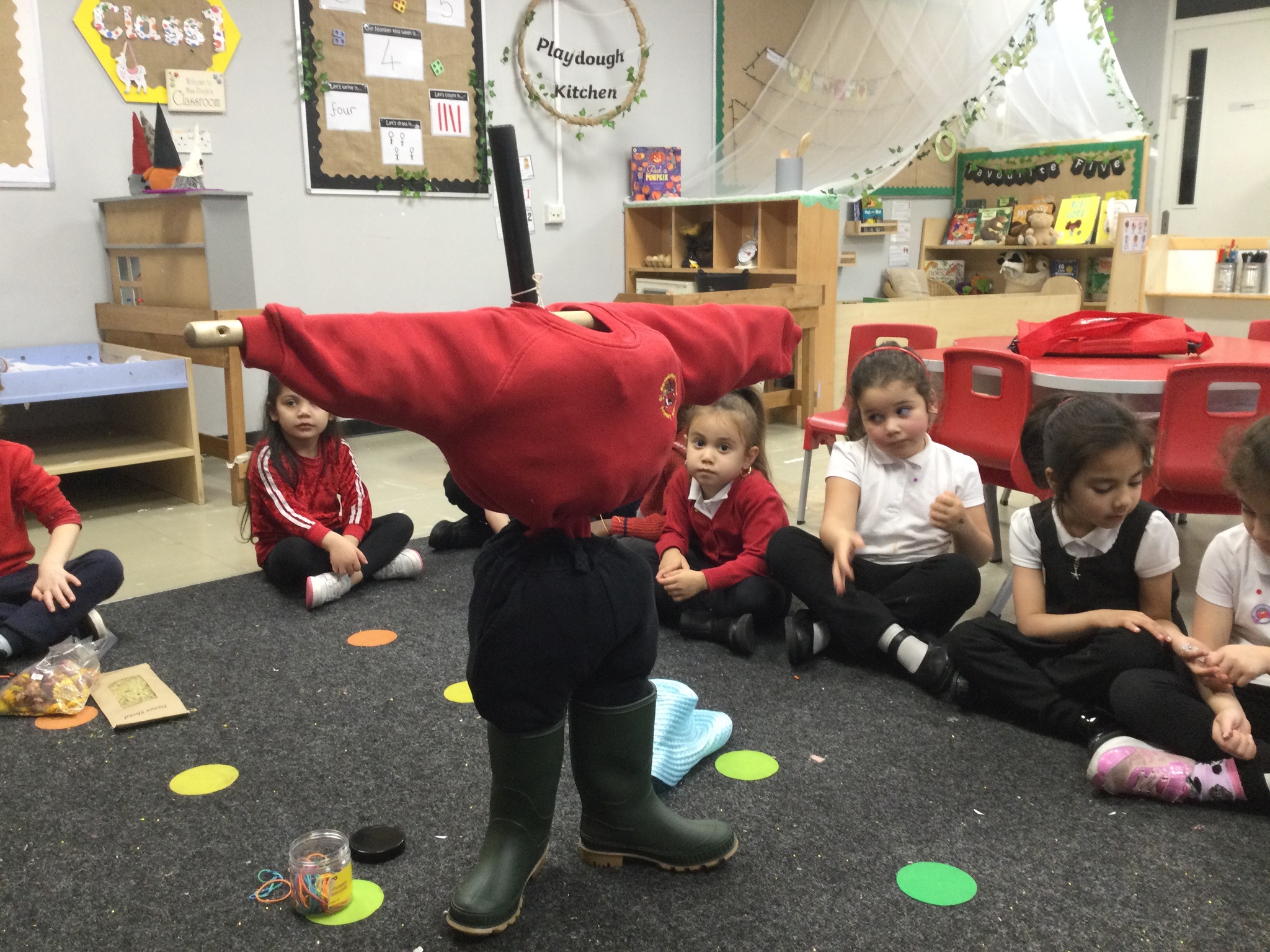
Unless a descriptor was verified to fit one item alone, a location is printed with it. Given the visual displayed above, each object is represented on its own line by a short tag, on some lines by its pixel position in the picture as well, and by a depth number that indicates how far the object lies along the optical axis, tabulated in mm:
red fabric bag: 2439
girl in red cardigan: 2162
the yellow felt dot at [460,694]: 1868
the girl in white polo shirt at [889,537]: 1996
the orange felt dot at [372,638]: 2164
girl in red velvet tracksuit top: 2445
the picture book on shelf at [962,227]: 6285
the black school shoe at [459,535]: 2859
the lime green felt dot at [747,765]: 1604
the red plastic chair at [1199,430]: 2035
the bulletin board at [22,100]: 3439
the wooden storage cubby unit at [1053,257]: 4352
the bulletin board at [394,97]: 4160
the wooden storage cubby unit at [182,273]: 3309
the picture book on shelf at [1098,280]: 5770
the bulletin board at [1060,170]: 5551
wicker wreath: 4660
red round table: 2113
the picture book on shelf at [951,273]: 6348
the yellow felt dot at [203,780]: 1559
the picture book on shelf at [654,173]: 5145
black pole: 965
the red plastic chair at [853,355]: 2834
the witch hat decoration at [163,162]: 3416
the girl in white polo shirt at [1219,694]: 1482
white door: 6176
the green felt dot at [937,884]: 1278
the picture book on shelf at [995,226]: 6066
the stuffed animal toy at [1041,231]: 5777
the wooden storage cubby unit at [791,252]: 4496
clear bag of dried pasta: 1828
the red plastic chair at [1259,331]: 3051
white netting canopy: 4234
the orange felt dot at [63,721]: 1787
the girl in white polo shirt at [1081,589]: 1660
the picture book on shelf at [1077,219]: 5688
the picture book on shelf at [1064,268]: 5934
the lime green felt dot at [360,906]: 1248
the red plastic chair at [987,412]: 2287
